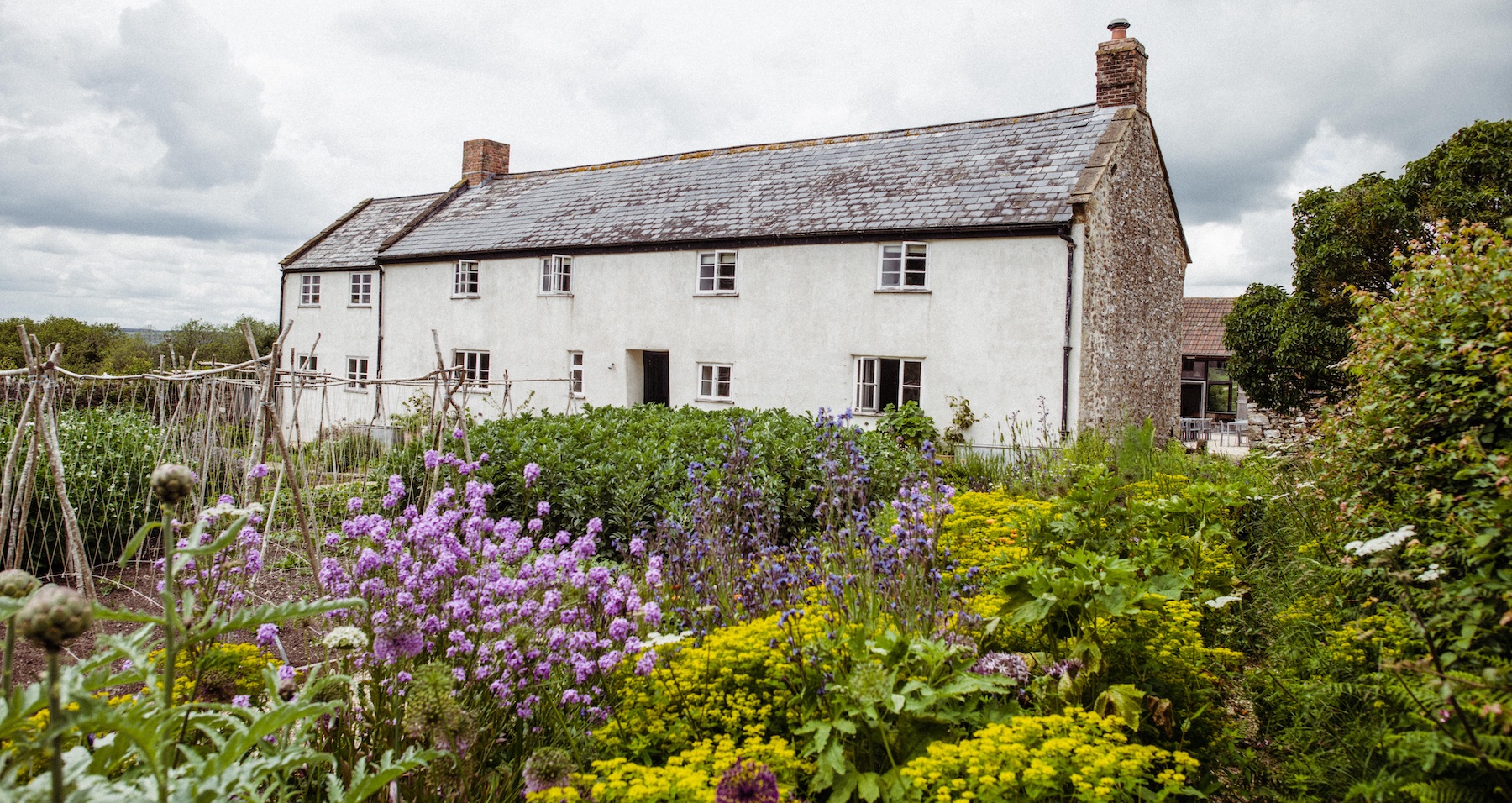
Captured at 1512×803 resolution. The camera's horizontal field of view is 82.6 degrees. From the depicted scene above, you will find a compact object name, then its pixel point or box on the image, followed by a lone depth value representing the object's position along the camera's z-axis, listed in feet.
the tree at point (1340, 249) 56.49
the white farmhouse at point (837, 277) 49.26
